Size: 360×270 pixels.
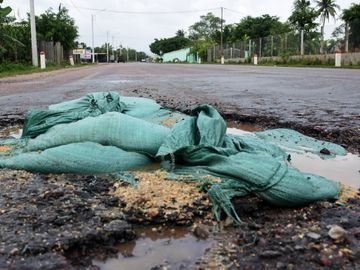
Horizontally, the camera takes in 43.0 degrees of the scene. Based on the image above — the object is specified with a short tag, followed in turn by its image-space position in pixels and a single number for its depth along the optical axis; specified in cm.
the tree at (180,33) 11150
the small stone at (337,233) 184
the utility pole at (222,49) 5201
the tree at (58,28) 3691
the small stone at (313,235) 186
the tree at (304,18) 4553
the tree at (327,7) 5112
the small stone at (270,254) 172
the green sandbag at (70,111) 388
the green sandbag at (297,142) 359
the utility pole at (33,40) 2438
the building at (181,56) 6866
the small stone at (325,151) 351
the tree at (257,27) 5419
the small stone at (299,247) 177
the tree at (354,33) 2705
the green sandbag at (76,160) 285
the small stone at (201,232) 198
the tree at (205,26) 8875
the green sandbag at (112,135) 313
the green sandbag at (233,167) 229
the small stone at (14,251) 174
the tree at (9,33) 1924
